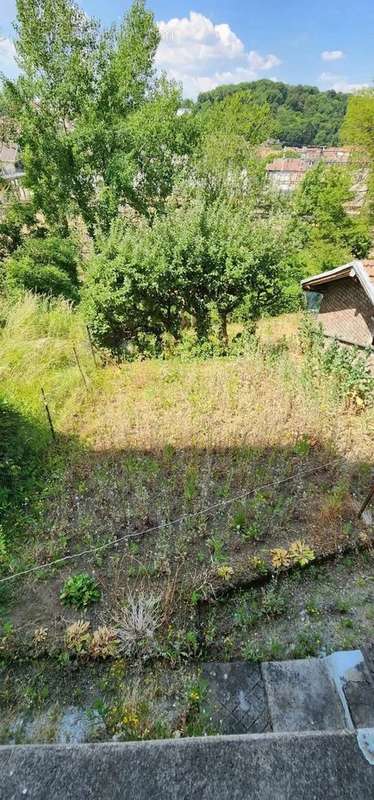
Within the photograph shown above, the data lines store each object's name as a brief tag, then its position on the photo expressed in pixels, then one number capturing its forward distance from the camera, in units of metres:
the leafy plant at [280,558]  2.87
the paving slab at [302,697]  1.92
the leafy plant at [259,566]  2.83
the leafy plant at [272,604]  2.63
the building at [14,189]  13.13
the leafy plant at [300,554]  2.90
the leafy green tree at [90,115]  10.37
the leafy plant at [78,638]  2.34
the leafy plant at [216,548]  2.90
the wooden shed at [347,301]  7.02
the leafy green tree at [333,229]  20.30
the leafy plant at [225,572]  2.77
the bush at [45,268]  9.83
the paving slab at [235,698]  2.03
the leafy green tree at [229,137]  14.12
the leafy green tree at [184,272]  6.36
